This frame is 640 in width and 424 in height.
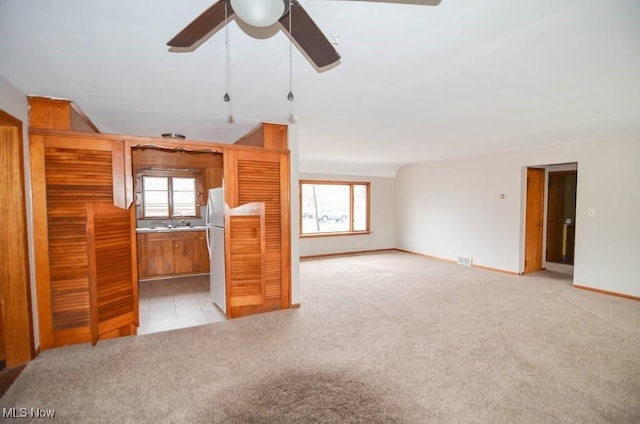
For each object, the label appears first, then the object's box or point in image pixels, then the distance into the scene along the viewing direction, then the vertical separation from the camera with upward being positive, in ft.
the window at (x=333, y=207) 25.12 -0.60
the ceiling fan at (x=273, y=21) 3.77 +2.56
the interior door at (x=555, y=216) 22.91 -1.25
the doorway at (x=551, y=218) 19.06 -1.29
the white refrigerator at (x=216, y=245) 12.21 -1.91
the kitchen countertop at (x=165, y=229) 17.90 -1.71
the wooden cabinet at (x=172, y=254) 17.97 -3.26
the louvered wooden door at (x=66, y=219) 9.24 -0.56
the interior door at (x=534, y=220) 18.86 -1.28
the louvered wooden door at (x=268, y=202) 11.74 -0.06
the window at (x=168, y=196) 19.13 +0.31
